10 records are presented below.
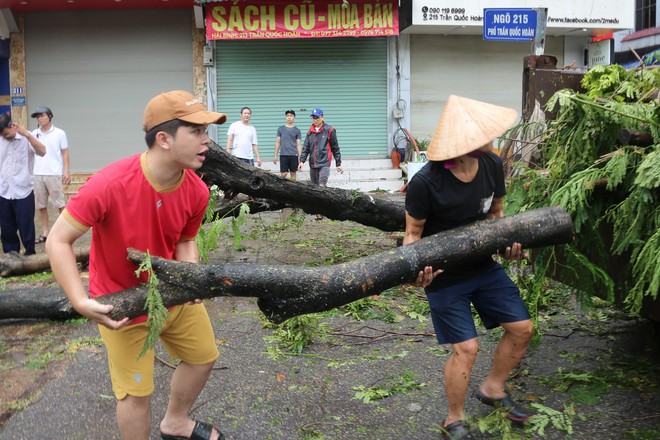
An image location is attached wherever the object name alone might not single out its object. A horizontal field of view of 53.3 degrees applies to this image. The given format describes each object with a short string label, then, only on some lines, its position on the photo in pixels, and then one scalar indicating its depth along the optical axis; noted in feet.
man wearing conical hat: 10.79
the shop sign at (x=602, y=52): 57.57
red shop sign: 51.52
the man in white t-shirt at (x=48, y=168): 30.42
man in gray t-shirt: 42.16
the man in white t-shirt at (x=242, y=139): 39.17
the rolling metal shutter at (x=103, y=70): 53.47
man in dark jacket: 38.86
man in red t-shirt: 8.84
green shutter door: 54.03
